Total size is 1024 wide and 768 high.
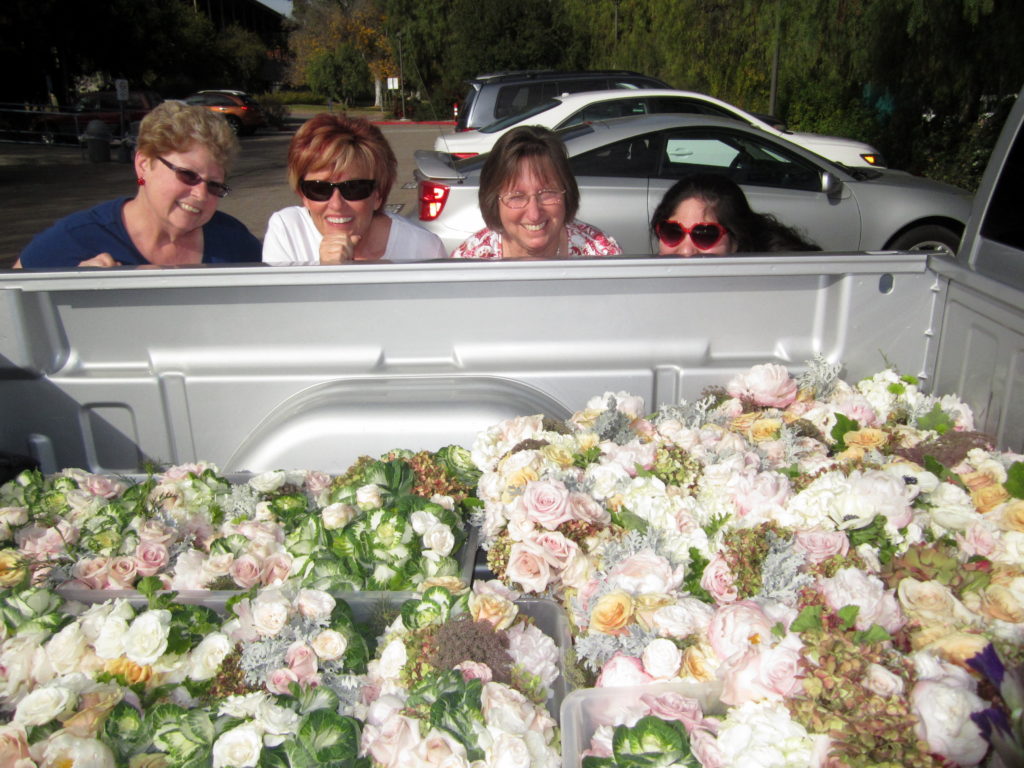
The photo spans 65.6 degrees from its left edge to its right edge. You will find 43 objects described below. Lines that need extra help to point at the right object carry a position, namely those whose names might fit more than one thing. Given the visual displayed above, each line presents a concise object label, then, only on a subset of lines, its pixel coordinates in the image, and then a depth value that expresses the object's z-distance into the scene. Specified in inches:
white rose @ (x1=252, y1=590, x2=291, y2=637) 57.9
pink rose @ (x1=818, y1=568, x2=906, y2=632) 52.8
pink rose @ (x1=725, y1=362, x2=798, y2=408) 84.4
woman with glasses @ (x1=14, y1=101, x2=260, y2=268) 109.8
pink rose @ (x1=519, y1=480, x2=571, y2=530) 63.5
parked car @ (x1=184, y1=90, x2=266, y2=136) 1182.9
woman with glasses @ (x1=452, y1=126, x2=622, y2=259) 124.8
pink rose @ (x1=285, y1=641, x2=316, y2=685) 56.1
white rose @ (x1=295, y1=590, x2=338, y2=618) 59.5
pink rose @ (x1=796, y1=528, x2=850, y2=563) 59.1
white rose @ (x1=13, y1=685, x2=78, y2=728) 51.8
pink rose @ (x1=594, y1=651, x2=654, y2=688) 53.6
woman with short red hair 119.5
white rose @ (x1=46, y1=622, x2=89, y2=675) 58.0
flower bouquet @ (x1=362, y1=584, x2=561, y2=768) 49.7
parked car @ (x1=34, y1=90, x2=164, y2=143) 979.9
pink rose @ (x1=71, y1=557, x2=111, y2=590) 69.5
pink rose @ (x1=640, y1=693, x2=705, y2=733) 49.8
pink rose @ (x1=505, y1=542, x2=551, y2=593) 62.3
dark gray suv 375.6
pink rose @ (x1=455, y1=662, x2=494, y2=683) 53.6
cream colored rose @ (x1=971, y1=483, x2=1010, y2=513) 65.1
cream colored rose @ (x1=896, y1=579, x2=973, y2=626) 53.5
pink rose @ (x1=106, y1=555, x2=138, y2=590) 68.1
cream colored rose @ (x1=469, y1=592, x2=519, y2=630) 57.6
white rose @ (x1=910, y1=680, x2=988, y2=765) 42.8
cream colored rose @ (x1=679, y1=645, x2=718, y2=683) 53.0
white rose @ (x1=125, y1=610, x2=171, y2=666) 57.4
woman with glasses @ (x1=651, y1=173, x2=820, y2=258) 124.2
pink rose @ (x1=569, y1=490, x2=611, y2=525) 64.8
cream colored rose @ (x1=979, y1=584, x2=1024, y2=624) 52.3
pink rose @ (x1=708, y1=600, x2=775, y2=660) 51.8
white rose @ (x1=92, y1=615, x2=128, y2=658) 58.3
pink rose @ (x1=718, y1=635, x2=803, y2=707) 48.3
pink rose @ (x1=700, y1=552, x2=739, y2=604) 57.6
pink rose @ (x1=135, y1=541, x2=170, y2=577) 68.9
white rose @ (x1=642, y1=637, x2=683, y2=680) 53.3
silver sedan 249.0
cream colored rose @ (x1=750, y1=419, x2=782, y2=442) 77.9
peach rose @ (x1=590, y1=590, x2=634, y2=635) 56.2
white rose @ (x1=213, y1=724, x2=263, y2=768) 50.3
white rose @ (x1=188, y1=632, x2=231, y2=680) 57.6
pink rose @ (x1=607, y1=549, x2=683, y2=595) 58.9
